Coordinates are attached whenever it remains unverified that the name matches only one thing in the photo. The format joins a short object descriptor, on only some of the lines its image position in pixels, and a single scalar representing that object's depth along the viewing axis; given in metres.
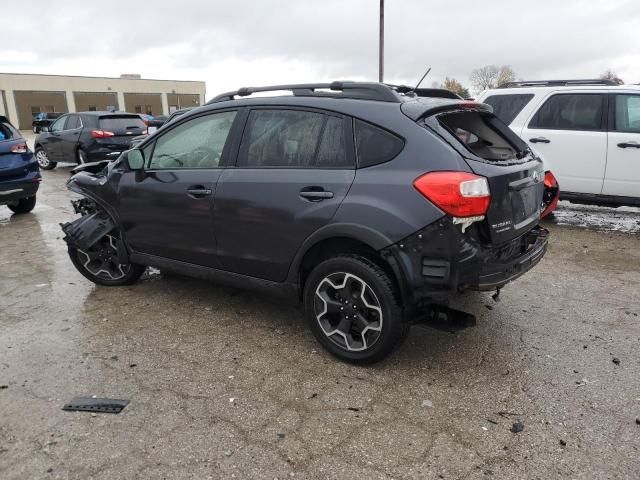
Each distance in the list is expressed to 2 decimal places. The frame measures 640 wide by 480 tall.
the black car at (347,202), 2.92
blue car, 7.61
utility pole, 19.34
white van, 6.52
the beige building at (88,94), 51.11
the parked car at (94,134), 12.72
